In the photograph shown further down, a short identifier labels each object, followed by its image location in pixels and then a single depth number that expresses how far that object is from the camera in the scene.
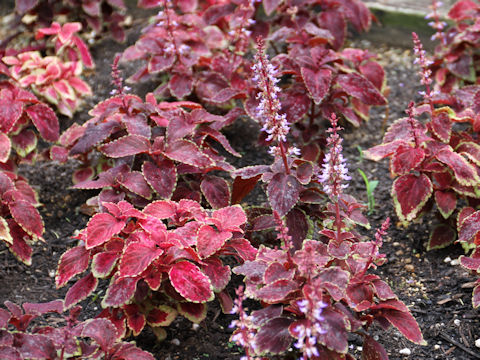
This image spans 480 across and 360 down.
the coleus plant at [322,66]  2.96
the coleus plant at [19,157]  2.58
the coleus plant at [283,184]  2.13
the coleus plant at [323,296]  1.77
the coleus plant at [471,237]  2.24
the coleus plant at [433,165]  2.58
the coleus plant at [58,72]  3.42
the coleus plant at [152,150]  2.56
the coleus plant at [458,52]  3.47
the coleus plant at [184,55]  3.21
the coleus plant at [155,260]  2.09
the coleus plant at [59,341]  1.92
